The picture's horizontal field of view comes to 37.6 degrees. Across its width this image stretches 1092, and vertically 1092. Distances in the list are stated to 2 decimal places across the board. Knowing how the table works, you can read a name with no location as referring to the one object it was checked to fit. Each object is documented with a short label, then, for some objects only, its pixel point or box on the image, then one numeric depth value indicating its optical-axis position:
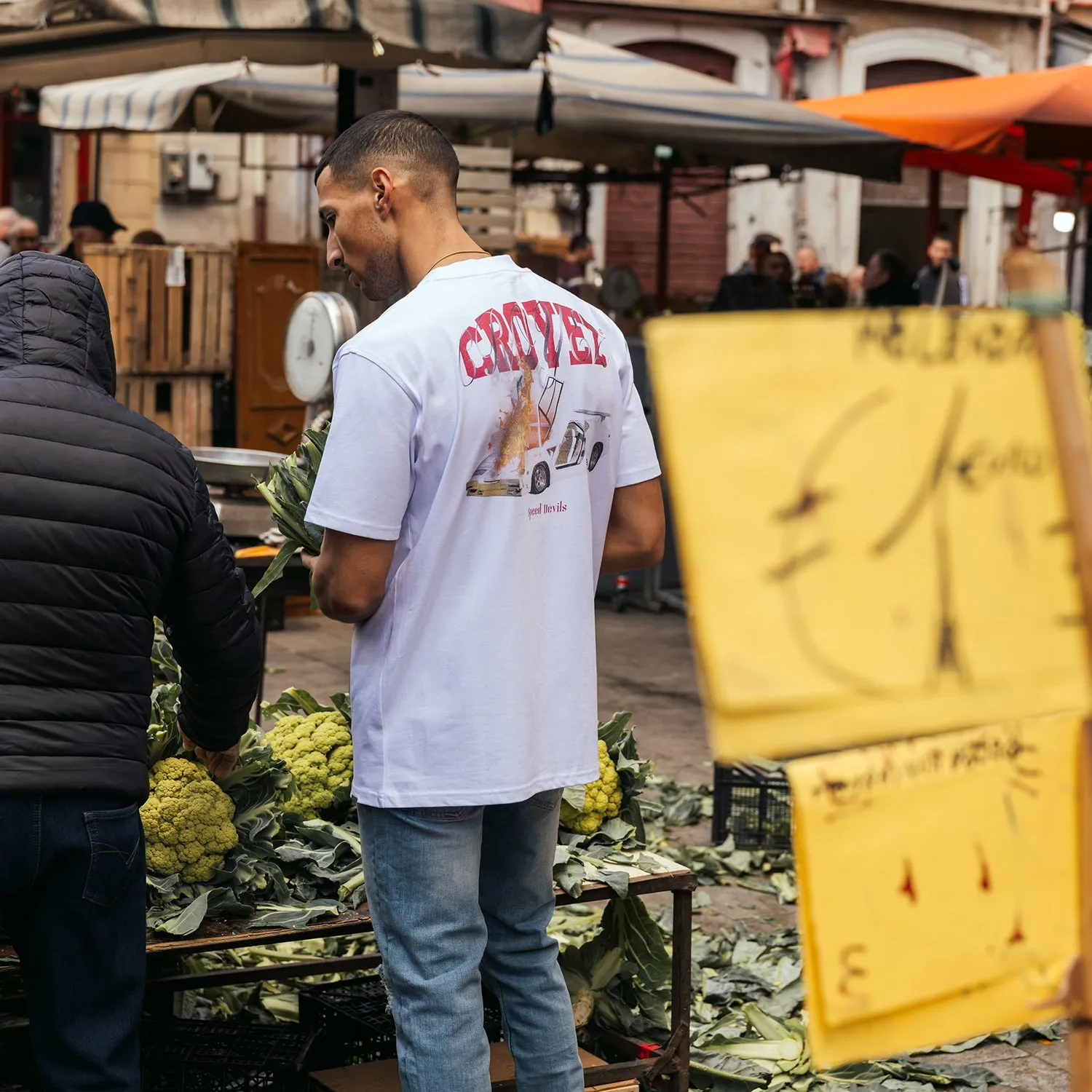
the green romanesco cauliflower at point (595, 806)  3.47
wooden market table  3.08
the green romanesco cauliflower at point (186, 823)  3.02
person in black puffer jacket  2.41
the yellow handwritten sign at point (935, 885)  1.63
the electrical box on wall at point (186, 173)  15.00
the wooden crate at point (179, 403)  8.91
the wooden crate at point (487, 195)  8.93
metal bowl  5.20
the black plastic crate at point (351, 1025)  3.43
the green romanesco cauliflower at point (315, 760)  3.39
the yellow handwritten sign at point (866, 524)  1.51
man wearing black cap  9.14
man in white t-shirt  2.34
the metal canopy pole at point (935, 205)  12.96
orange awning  7.38
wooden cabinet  9.02
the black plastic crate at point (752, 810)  5.27
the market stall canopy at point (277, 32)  4.81
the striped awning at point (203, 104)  8.67
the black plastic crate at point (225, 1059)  3.19
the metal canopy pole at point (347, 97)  6.52
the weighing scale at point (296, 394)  5.15
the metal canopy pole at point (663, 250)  12.42
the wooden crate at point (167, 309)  8.60
